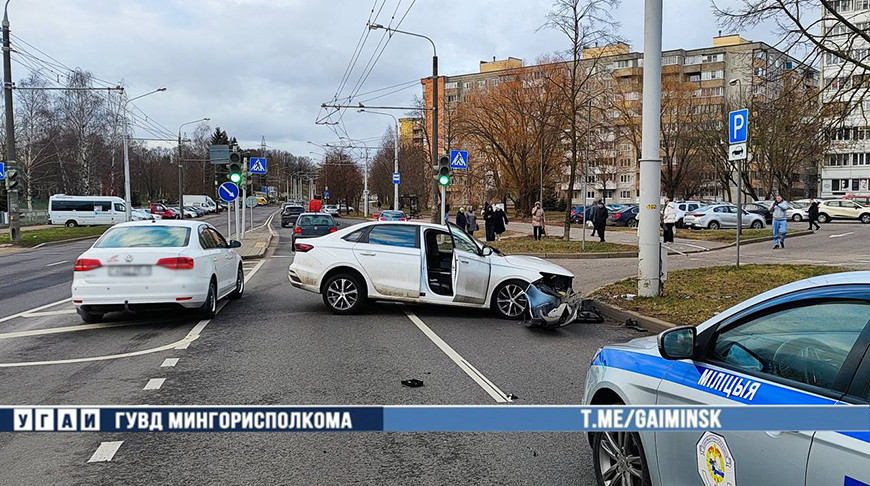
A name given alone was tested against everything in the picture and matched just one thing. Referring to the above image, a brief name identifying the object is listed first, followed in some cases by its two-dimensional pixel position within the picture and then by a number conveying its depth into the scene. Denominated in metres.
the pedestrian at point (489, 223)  29.09
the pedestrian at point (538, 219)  27.88
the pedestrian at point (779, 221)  22.50
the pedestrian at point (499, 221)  29.11
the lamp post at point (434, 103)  26.89
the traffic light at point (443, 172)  21.67
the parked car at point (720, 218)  36.22
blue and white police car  2.52
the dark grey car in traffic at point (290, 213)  53.38
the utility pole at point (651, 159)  11.43
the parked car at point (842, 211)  42.38
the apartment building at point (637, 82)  65.88
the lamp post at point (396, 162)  48.80
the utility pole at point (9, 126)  29.48
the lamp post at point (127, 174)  43.90
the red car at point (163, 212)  62.03
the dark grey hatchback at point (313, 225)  26.86
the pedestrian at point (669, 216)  25.11
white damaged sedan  10.80
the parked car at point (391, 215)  44.59
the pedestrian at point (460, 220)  30.17
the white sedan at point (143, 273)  9.46
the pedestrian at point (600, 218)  26.83
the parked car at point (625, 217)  42.62
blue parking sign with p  12.56
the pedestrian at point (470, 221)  30.02
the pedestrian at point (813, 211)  32.97
